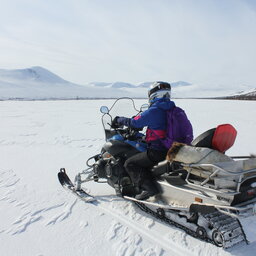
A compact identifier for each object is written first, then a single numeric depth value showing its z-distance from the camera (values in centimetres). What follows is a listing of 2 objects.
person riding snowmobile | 301
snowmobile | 227
